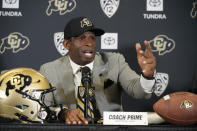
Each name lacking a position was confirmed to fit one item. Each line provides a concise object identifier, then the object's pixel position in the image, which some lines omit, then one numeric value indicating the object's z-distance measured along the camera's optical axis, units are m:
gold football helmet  6.64
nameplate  6.43
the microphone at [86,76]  6.55
